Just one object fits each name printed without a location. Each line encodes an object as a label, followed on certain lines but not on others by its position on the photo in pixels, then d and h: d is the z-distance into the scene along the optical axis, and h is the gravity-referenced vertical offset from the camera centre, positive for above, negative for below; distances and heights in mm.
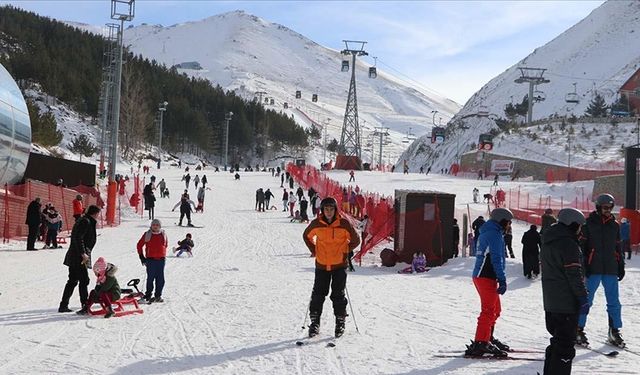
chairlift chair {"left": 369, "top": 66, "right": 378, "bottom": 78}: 60750 +11513
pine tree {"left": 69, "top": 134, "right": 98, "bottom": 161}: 62656 +3683
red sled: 8625 -1581
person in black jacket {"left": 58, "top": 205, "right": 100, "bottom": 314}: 8680 -906
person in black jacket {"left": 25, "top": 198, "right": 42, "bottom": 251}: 16188 -915
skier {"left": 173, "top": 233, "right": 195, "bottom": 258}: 16484 -1398
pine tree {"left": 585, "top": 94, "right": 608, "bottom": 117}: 77875 +11682
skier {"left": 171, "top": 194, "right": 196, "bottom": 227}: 24859 -657
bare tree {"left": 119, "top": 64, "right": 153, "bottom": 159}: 78125 +8558
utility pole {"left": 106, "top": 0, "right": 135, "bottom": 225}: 24453 +2493
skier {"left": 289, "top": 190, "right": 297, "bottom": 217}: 30228 -287
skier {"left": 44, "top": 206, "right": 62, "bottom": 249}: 16844 -1095
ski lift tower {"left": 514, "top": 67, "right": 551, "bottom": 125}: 69812 +13085
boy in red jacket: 9570 -969
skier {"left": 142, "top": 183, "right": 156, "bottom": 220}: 26859 -419
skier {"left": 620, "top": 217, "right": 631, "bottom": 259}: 15531 -610
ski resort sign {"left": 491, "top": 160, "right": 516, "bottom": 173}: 55806 +3195
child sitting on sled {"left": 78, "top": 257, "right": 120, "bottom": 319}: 8523 -1321
